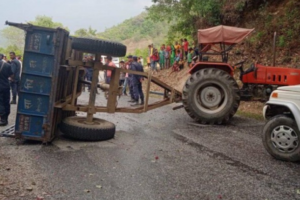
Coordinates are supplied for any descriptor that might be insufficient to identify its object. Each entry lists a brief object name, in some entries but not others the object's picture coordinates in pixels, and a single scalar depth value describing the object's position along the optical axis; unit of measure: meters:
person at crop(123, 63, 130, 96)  15.07
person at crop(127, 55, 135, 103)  12.04
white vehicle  5.10
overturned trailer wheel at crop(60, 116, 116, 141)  6.27
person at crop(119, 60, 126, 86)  16.28
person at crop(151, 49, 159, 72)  21.17
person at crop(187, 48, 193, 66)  18.09
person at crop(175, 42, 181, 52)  19.97
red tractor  8.04
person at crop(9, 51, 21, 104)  10.16
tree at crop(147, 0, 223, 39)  17.05
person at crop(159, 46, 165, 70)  21.42
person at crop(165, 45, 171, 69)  21.03
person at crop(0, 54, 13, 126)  7.59
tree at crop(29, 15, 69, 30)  54.39
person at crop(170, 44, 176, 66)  20.66
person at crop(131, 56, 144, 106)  12.01
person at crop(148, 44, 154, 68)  21.28
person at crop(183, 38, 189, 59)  19.03
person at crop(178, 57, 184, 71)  19.45
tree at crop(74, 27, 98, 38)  56.34
